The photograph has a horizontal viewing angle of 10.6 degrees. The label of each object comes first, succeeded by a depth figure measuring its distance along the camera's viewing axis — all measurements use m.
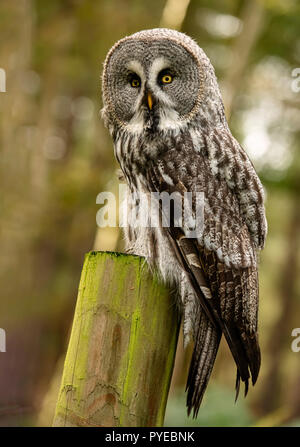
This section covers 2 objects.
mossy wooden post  2.11
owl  2.27
